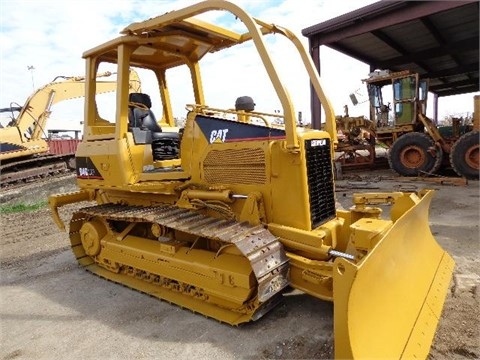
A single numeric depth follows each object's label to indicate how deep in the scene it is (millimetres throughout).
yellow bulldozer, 2799
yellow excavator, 12992
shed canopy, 9367
